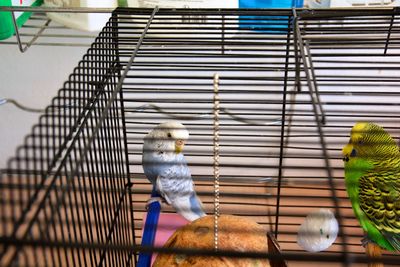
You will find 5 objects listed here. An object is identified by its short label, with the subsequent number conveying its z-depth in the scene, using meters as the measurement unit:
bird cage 0.28
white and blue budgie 0.62
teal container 0.68
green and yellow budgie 0.58
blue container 0.77
